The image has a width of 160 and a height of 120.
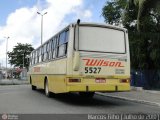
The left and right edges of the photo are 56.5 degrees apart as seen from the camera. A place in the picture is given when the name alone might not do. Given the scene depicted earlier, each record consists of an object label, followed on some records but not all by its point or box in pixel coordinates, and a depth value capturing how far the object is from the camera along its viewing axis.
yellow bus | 6.12
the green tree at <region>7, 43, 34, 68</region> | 43.74
